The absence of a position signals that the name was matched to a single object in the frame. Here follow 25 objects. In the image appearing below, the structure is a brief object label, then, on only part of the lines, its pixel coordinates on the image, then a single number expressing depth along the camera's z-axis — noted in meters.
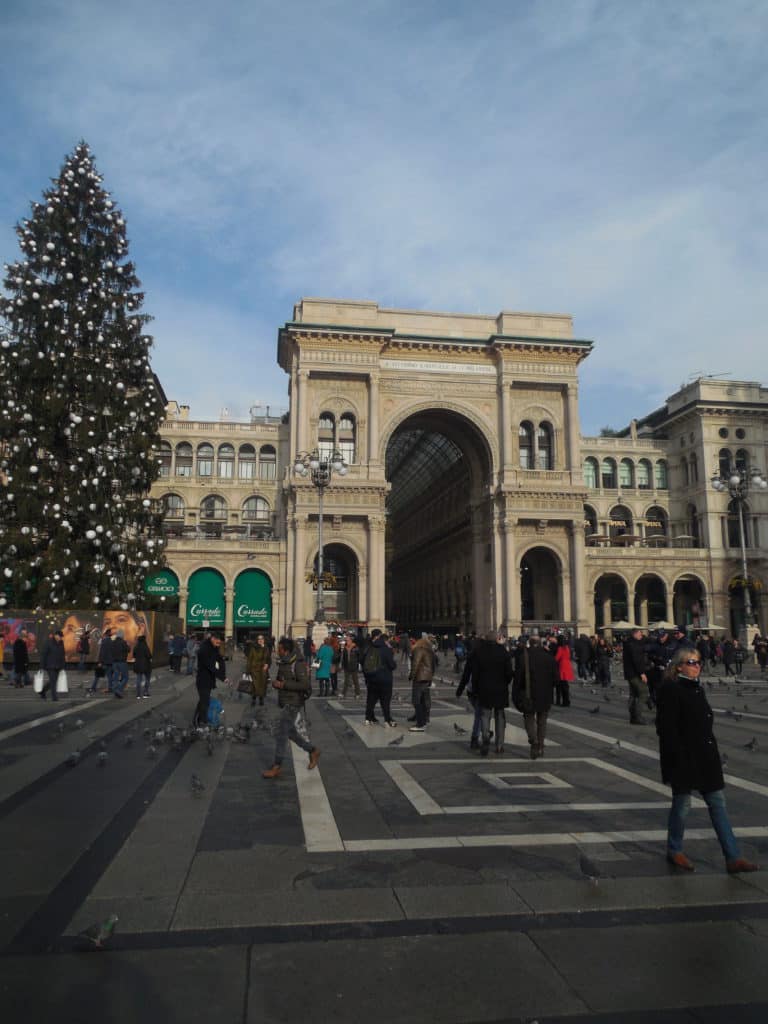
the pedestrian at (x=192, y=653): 32.90
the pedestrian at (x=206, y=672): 11.82
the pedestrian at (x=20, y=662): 21.17
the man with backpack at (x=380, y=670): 12.86
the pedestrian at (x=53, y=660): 17.30
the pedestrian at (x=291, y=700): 8.81
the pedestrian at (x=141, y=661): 18.09
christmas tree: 25.06
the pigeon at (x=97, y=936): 4.10
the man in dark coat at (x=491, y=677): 10.08
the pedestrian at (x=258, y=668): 14.30
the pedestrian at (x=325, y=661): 19.05
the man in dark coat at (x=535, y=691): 9.98
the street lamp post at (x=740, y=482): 29.17
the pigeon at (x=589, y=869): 4.99
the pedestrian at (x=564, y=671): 16.61
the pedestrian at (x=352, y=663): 19.42
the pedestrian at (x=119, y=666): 19.02
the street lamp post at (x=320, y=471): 29.64
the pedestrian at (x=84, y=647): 24.84
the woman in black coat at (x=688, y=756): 5.45
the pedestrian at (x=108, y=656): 18.72
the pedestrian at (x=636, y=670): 13.53
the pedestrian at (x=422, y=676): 12.63
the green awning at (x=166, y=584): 49.97
